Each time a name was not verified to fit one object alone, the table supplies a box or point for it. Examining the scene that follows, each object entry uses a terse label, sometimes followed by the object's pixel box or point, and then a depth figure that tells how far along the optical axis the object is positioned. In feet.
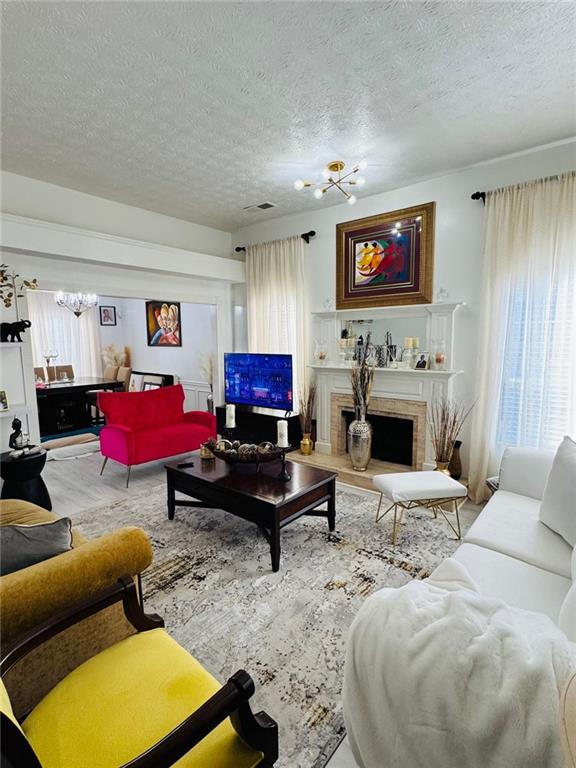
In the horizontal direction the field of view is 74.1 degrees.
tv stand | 15.61
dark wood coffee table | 8.18
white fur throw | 2.41
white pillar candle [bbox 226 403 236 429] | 10.81
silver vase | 13.05
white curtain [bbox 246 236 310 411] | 15.70
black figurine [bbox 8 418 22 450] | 10.53
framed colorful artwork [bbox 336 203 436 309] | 12.57
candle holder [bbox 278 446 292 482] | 9.29
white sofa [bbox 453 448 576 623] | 5.20
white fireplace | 12.55
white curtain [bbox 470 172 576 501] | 10.00
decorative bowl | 9.50
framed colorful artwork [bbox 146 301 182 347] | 22.50
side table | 10.11
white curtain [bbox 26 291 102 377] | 24.67
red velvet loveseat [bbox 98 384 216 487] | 13.09
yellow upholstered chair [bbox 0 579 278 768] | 3.01
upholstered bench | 8.54
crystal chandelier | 22.35
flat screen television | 15.26
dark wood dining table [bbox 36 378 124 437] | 20.65
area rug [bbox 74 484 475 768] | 5.20
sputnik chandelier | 10.46
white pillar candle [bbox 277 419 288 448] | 9.46
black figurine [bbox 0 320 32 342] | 11.84
